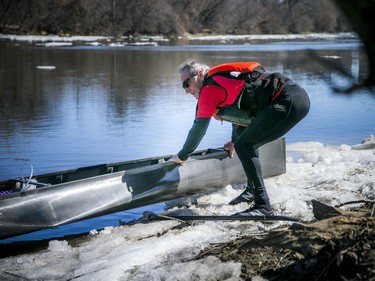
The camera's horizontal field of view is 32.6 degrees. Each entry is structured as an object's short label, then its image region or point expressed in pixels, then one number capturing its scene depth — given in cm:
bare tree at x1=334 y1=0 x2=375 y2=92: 188
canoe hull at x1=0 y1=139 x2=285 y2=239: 510
